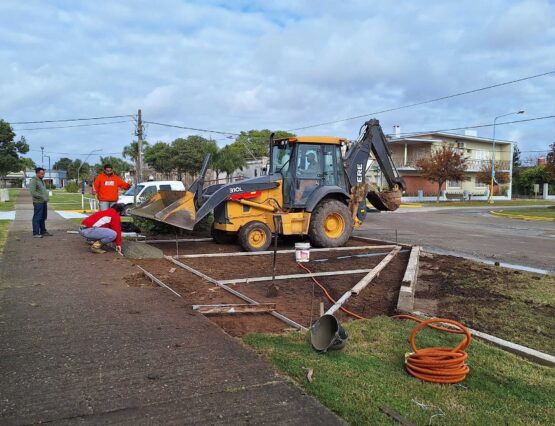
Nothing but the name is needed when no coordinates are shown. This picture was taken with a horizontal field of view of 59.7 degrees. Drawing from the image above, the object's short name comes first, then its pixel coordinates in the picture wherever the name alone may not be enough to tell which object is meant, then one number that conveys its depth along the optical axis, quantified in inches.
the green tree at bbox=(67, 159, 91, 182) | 4687.5
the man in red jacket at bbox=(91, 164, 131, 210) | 471.8
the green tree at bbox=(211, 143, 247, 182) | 1957.4
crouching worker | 402.6
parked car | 872.3
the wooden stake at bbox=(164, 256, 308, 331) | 222.8
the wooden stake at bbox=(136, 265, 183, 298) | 278.7
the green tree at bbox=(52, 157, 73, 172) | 6914.4
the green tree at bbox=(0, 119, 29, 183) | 1565.1
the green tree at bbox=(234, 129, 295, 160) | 2795.3
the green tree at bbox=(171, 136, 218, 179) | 2213.3
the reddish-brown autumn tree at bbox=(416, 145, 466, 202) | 1788.9
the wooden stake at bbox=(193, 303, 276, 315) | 235.1
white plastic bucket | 298.8
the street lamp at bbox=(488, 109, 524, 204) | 1889.8
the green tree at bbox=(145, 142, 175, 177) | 2271.2
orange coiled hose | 161.8
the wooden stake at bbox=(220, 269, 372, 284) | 316.6
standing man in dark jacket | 498.9
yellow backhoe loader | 442.3
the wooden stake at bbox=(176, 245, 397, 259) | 417.3
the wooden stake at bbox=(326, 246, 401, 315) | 255.7
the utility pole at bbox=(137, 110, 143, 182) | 1275.8
